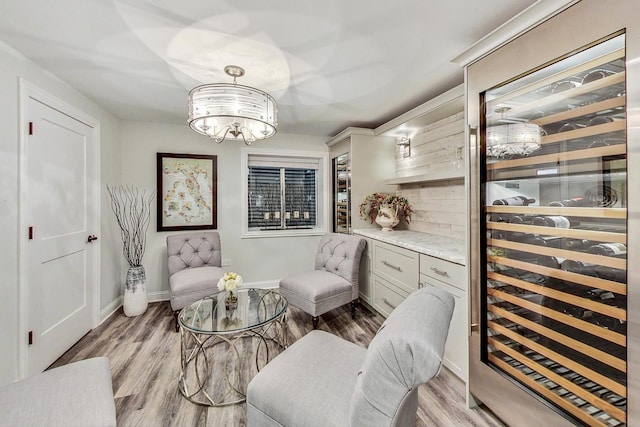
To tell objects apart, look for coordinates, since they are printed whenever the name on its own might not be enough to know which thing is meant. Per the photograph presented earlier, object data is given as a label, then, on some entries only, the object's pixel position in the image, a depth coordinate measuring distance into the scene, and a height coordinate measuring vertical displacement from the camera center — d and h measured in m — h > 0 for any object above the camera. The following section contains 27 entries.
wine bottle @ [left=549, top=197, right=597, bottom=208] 1.16 +0.04
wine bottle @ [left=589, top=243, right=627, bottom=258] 1.04 -0.15
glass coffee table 1.82 -1.17
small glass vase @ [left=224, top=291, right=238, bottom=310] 2.17 -0.70
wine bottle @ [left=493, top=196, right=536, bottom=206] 1.42 +0.07
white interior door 2.02 -0.13
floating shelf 2.34 +0.36
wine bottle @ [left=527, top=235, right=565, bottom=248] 1.27 -0.14
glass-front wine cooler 1.07 -0.09
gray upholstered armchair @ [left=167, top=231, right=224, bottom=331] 2.68 -0.61
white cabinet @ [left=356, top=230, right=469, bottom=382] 1.91 -0.53
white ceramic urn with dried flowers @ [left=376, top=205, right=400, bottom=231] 3.29 -0.04
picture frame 3.49 +0.31
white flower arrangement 2.20 -0.55
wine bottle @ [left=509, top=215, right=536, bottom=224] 1.41 -0.03
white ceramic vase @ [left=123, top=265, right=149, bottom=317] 3.05 -0.87
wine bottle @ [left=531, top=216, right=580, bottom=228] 1.23 -0.04
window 3.94 +0.33
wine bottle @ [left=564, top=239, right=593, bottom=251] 1.17 -0.14
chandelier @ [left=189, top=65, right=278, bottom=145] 1.80 +0.74
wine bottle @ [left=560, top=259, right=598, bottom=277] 1.15 -0.24
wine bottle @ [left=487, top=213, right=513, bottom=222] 1.52 -0.02
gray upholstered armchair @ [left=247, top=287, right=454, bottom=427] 0.91 -0.74
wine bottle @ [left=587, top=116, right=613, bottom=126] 1.09 +0.38
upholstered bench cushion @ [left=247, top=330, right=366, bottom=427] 1.12 -0.78
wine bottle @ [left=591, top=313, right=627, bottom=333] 1.04 -0.44
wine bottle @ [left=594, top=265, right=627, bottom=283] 1.04 -0.24
